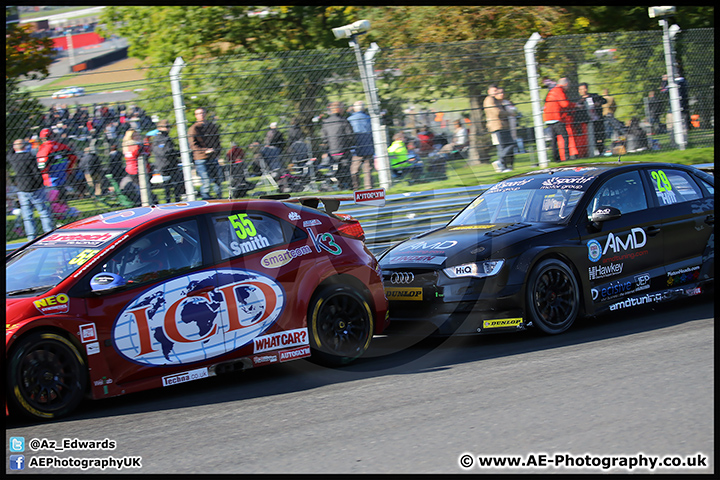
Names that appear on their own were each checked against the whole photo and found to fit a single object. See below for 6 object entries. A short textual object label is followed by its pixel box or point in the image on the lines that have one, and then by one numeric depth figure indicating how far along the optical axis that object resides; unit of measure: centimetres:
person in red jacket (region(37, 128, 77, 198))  1922
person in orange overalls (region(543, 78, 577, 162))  2545
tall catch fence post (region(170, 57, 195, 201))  2083
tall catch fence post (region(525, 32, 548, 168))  2475
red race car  1068
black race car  1419
